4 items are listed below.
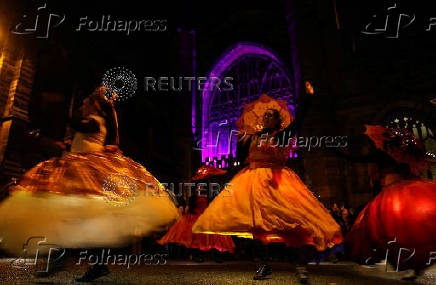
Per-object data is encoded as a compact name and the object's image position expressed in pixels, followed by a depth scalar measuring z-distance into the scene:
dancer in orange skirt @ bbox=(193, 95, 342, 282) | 3.30
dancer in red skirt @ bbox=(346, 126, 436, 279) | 3.38
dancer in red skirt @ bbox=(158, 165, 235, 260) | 6.84
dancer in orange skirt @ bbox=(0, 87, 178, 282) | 2.84
